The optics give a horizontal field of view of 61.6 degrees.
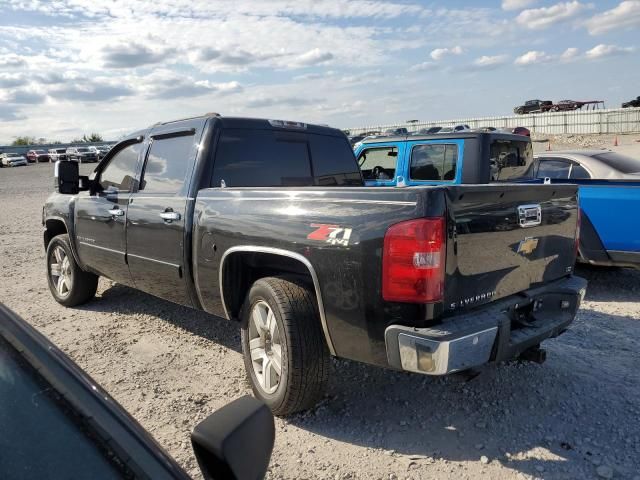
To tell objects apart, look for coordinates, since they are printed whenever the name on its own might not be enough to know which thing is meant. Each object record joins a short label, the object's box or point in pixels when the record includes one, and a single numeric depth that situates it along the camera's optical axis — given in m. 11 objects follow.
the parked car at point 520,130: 15.99
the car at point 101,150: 52.21
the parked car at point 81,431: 1.23
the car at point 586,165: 6.98
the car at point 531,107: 41.33
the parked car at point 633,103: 38.11
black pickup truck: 2.74
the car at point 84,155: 49.31
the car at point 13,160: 50.53
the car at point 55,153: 55.72
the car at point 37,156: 57.72
